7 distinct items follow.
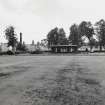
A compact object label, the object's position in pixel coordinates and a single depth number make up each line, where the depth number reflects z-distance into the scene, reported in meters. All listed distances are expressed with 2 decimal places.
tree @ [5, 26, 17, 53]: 74.75
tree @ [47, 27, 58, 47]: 108.75
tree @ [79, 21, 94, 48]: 96.12
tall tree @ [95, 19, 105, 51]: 90.44
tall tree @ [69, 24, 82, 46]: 100.69
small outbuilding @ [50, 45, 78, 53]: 72.75
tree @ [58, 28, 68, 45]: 108.31
